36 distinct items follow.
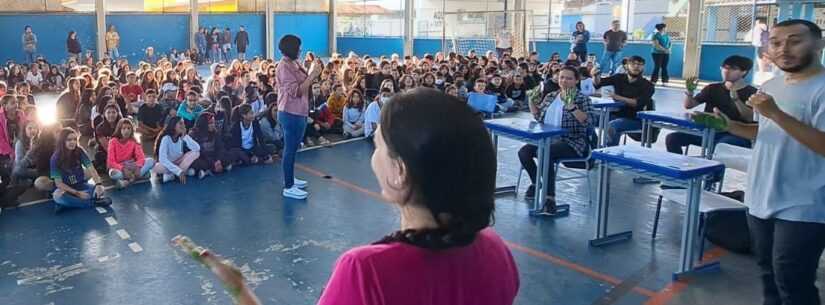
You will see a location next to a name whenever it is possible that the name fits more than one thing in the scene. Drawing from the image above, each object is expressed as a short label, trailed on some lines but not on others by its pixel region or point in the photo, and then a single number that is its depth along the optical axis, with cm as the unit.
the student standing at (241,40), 2419
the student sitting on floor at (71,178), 580
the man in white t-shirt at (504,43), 1762
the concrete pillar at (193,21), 2325
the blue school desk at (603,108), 725
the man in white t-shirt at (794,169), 271
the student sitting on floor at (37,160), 626
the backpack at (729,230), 480
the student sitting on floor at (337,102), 1008
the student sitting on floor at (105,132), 722
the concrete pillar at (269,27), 2573
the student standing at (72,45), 1920
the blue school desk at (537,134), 546
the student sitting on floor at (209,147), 719
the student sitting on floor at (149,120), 887
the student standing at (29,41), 1853
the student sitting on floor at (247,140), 771
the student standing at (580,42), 1753
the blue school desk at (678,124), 609
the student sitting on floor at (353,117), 955
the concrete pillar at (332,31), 2796
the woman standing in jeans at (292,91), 569
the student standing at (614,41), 1675
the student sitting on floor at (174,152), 689
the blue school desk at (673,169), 404
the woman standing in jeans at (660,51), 1602
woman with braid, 110
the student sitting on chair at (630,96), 729
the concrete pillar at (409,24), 2569
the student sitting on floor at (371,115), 925
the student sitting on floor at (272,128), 833
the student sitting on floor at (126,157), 672
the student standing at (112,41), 2028
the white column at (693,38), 1862
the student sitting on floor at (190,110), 817
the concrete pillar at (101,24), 2042
